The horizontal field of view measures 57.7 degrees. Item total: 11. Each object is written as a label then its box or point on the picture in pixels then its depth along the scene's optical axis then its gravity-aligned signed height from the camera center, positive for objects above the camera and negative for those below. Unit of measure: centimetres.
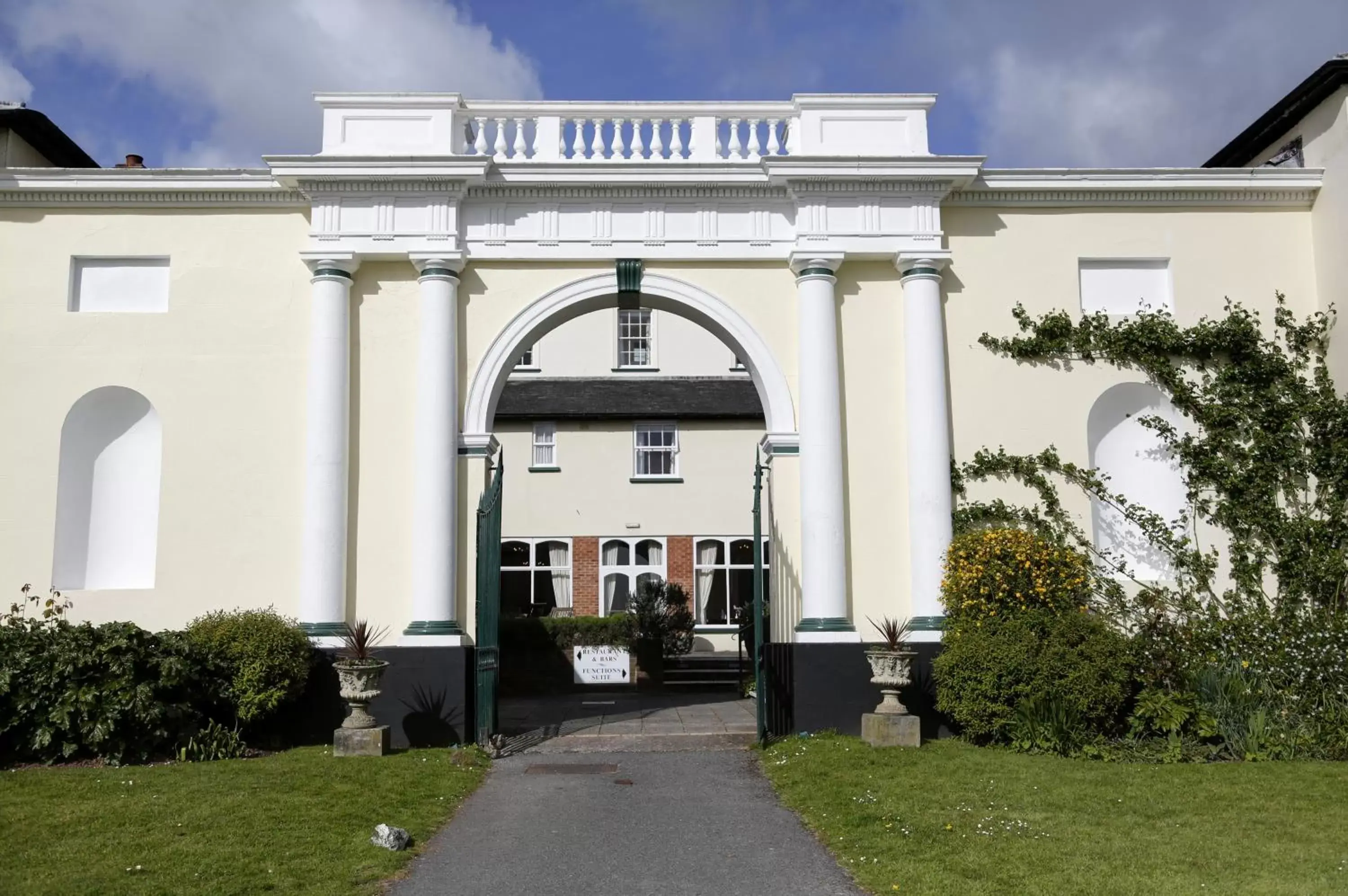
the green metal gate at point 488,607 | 1198 +6
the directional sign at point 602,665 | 1919 -85
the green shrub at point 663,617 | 2216 -13
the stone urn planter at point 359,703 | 1100 -80
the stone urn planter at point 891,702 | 1115 -88
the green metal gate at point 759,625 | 1194 -16
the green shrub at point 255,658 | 1101 -39
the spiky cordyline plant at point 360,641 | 1119 -26
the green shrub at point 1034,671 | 1070 -58
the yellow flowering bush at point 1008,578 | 1159 +26
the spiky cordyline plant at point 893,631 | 1137 -22
